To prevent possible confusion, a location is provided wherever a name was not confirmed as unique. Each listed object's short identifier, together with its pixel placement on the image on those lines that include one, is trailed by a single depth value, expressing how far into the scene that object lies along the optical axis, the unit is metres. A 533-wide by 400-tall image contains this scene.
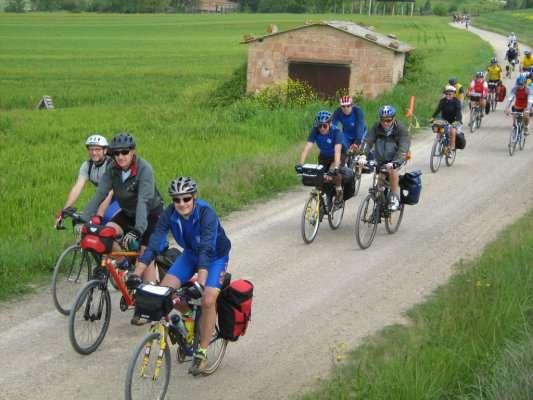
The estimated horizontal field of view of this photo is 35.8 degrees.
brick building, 26.94
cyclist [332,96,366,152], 13.07
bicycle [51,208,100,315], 8.42
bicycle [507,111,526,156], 19.49
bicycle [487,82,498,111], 27.10
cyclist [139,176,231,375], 6.61
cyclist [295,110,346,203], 11.58
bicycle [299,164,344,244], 11.55
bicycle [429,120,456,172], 17.38
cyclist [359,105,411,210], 11.71
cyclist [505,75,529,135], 19.33
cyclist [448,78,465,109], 20.39
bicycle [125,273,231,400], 5.99
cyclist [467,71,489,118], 22.96
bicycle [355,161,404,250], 11.35
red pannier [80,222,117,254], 7.43
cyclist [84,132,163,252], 7.78
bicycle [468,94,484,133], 22.85
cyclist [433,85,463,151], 17.78
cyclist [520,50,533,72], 31.44
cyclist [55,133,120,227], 8.50
